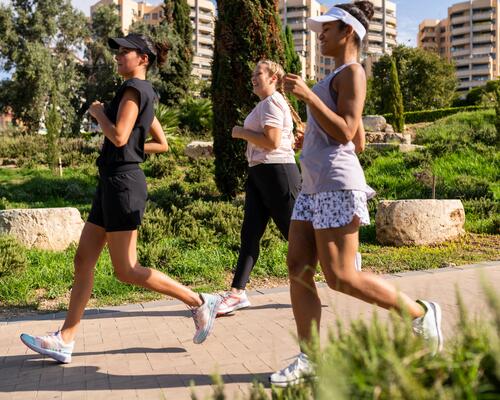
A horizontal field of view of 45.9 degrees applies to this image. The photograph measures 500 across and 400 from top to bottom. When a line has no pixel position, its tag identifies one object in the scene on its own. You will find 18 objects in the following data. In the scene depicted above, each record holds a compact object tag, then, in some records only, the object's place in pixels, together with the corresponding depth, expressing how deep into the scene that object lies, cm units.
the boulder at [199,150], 1592
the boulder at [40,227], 772
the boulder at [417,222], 826
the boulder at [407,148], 1554
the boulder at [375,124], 2138
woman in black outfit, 366
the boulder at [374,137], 1738
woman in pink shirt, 441
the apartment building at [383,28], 11925
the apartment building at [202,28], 11444
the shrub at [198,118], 2100
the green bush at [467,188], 1107
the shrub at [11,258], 631
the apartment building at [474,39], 11806
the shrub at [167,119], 1861
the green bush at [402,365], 141
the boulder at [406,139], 1700
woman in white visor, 290
